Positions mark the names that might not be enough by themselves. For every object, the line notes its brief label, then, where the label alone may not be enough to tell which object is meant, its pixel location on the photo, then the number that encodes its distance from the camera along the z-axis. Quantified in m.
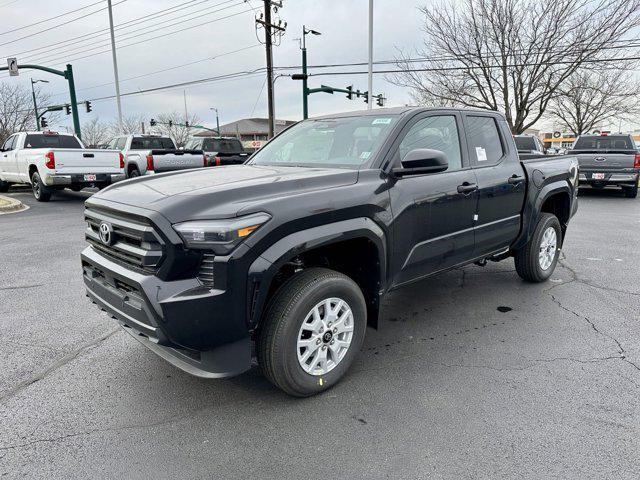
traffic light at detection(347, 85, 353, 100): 28.58
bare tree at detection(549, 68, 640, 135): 23.07
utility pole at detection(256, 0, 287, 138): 21.33
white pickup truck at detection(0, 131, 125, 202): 12.07
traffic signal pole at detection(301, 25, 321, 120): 24.84
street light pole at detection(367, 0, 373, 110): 20.00
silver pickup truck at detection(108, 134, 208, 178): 12.77
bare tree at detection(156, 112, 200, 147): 73.71
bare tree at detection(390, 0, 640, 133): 18.91
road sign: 21.83
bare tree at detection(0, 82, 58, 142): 36.28
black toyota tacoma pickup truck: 2.50
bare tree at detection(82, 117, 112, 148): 69.69
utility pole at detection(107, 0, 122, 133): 25.14
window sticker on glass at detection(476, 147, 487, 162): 4.23
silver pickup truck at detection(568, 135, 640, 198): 13.18
